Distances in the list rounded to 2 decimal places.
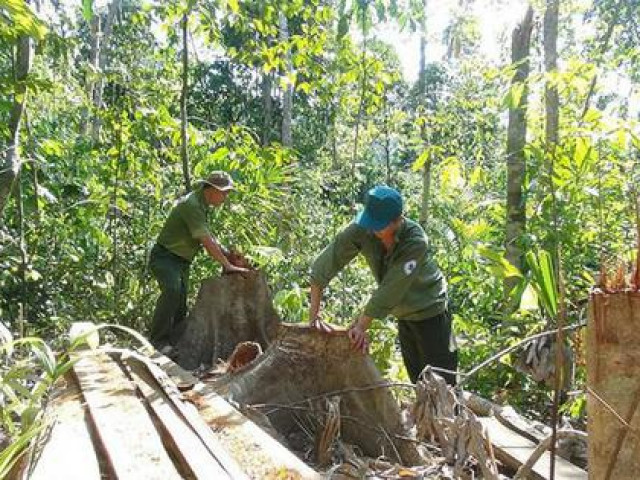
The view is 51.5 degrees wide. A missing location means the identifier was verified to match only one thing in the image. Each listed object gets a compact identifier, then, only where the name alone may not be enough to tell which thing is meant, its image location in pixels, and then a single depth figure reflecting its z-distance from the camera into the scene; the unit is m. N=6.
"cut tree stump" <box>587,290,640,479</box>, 1.50
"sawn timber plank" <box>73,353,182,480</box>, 2.15
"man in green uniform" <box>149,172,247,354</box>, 5.83
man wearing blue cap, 3.84
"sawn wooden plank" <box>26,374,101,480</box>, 2.05
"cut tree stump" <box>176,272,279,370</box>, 5.84
